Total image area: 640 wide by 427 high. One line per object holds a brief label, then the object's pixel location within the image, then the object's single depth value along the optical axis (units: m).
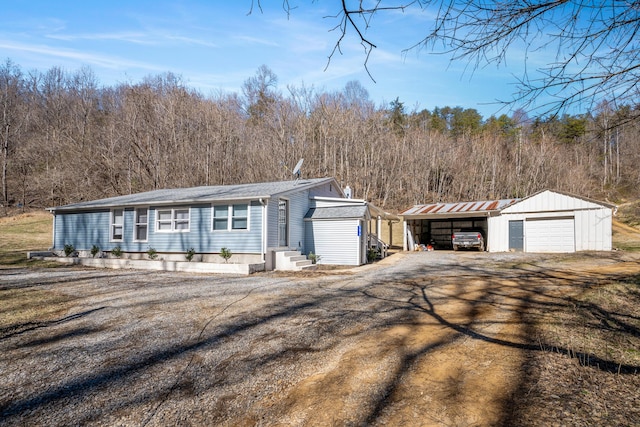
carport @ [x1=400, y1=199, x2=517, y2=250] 21.20
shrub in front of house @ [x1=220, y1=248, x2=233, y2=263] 14.16
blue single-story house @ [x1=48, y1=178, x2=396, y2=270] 14.28
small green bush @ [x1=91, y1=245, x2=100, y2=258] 16.77
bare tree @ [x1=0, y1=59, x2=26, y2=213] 31.45
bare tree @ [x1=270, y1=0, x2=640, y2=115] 2.77
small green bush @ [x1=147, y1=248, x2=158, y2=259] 15.64
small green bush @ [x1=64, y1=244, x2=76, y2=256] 17.30
